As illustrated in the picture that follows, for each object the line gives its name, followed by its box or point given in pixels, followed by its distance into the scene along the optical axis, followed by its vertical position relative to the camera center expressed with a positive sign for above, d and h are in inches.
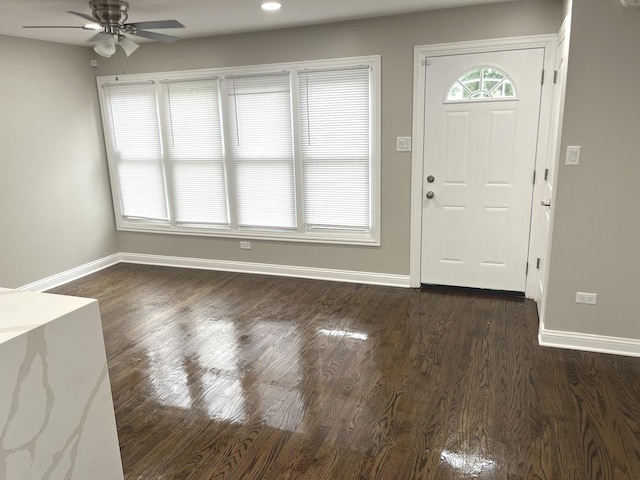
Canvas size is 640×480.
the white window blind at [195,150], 184.4 +1.1
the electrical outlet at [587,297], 118.9 -39.9
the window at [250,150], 166.6 +0.6
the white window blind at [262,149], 174.4 +1.0
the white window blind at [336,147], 163.2 +1.0
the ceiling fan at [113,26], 113.6 +32.4
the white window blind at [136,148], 194.5 +3.0
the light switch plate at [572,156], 112.4 -3.4
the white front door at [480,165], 145.2 -6.5
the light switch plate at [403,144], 159.3 +1.2
